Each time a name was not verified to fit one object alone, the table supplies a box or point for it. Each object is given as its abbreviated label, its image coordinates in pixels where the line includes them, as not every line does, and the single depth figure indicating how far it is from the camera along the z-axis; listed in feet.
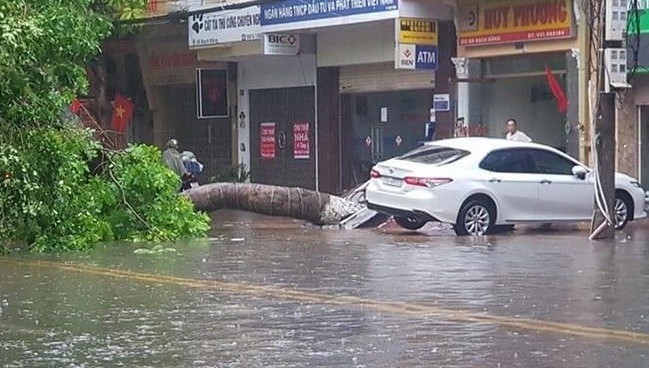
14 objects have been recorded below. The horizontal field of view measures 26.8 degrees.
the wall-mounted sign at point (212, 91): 115.44
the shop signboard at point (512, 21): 86.58
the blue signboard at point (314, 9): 93.71
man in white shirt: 84.38
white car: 70.28
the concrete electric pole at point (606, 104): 65.10
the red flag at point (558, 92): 87.71
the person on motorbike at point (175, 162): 94.17
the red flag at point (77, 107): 80.97
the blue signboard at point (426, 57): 92.63
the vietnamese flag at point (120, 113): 117.70
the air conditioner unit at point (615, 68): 65.05
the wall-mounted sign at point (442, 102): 95.25
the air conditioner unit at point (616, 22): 64.90
